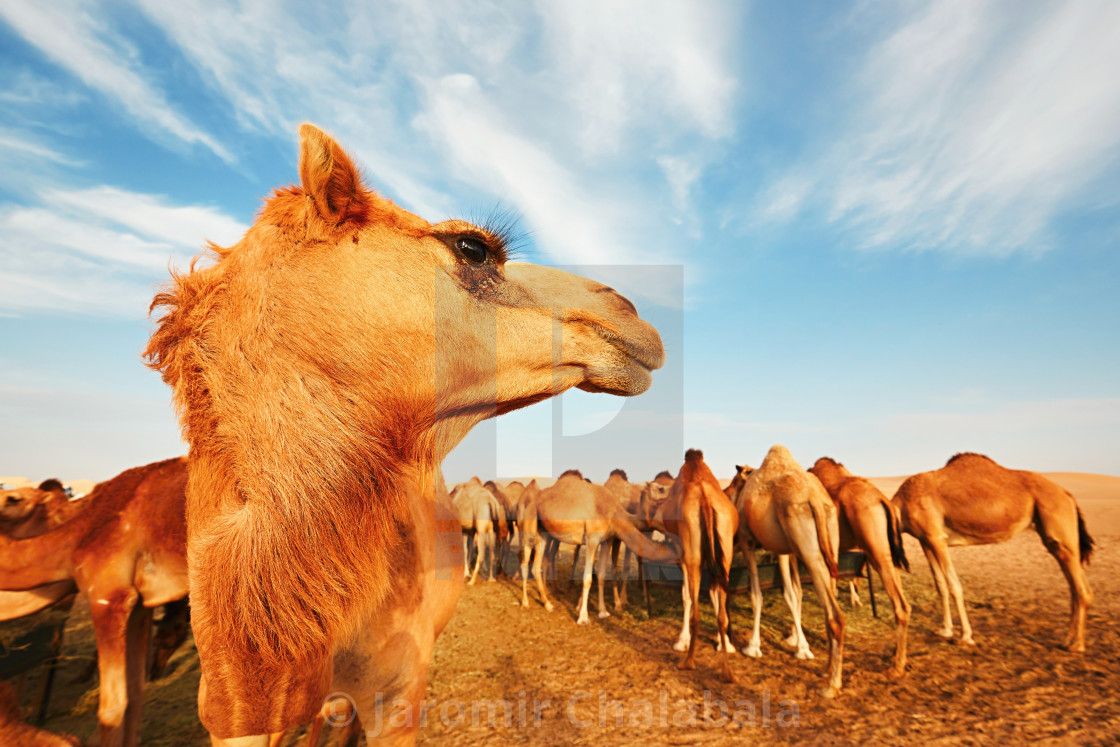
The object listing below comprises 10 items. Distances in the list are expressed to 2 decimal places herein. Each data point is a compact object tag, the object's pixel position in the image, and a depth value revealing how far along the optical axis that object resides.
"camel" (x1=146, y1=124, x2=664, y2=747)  1.14
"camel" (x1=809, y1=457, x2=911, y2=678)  6.62
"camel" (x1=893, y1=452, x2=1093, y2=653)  7.35
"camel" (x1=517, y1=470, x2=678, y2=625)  10.21
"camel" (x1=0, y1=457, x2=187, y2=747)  3.94
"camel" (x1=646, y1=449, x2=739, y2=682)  6.90
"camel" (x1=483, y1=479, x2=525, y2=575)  12.67
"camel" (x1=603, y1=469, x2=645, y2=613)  10.75
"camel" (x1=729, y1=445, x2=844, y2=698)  6.28
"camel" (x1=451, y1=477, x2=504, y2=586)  12.32
